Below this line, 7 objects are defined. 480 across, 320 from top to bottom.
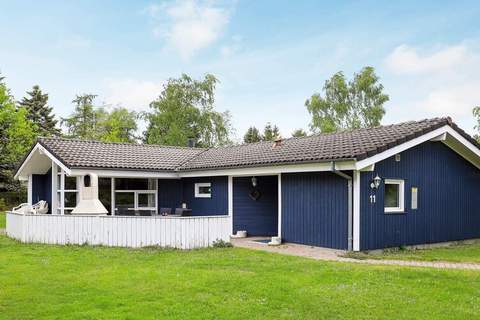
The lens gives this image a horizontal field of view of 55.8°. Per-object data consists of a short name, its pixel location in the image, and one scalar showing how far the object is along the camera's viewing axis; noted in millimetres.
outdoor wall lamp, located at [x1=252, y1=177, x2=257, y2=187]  16562
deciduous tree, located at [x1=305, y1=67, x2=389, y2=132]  43156
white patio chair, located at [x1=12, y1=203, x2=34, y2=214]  17422
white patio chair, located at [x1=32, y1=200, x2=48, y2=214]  18578
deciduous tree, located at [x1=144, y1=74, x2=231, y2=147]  43000
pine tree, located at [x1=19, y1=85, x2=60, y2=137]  46781
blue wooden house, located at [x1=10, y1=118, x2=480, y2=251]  12672
